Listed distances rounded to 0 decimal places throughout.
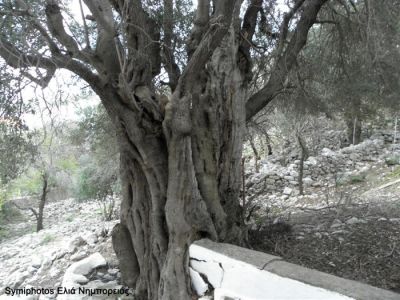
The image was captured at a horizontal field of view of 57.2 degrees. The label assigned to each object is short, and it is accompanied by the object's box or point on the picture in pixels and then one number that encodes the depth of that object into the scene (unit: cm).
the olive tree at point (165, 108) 321
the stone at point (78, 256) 584
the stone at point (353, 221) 513
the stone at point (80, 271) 431
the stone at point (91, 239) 644
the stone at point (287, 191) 1114
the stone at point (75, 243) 637
